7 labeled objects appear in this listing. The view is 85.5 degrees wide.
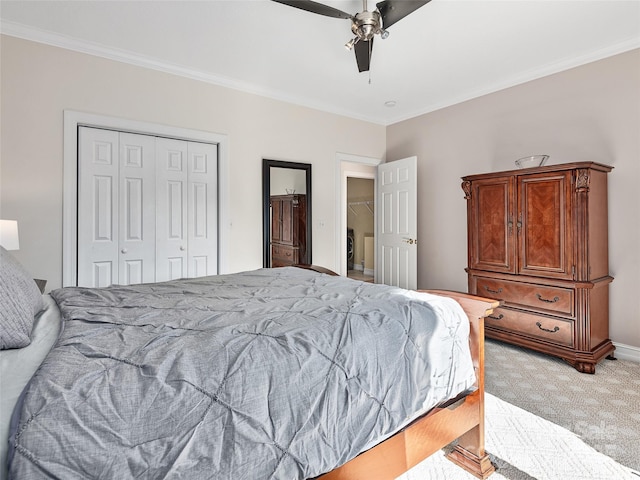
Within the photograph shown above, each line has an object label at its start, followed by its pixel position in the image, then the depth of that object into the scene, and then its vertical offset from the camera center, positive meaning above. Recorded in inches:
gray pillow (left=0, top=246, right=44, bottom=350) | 37.8 -7.7
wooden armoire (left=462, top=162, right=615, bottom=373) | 109.5 -6.0
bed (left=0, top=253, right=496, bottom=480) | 28.2 -14.8
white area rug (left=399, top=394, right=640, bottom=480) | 63.0 -42.3
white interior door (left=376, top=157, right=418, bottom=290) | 176.6 +9.4
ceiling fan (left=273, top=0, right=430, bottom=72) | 79.9 +54.7
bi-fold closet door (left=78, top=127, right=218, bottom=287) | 119.3 +13.0
